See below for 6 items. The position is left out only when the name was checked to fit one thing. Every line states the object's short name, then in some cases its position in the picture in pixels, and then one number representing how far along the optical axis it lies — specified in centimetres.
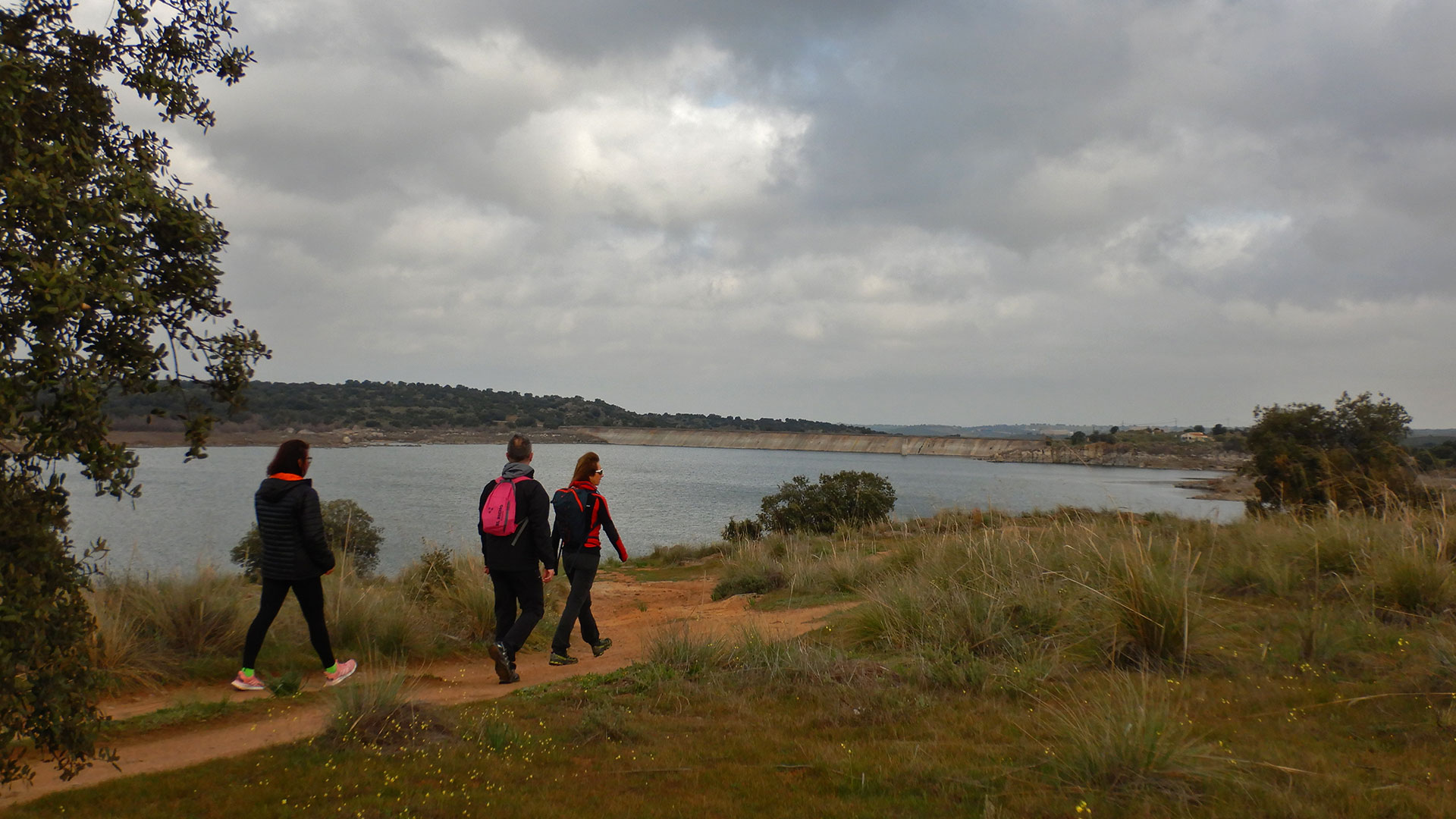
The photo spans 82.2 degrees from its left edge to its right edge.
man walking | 761
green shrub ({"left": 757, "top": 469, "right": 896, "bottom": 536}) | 2667
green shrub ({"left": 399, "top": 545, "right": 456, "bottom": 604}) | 1116
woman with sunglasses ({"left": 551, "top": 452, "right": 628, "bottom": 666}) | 815
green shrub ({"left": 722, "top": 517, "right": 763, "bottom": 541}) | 2569
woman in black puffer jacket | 673
